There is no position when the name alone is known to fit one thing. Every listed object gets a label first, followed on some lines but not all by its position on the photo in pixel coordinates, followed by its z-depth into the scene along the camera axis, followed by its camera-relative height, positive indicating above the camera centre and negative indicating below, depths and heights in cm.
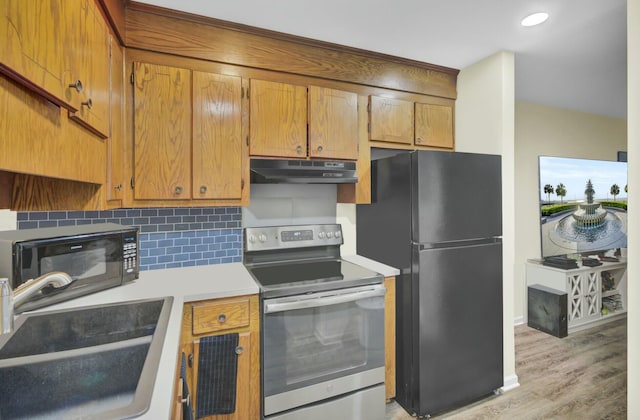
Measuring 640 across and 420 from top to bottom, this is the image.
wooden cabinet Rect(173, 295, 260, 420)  154 -67
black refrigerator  191 -40
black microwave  120 -20
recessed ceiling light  179 +112
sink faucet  79 -21
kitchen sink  80 -47
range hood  194 +25
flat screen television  352 +4
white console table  325 -88
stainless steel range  165 -74
